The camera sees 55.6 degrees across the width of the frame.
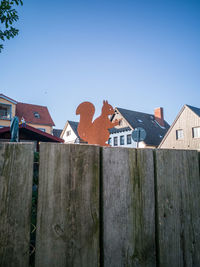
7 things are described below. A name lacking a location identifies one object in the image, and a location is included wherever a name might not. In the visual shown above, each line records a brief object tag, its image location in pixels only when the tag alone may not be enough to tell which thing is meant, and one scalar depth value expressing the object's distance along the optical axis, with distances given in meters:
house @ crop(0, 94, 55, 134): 22.87
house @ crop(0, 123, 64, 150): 10.64
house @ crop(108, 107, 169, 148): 24.12
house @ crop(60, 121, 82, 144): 29.61
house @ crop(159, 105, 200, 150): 20.22
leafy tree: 5.03
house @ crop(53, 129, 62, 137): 34.51
